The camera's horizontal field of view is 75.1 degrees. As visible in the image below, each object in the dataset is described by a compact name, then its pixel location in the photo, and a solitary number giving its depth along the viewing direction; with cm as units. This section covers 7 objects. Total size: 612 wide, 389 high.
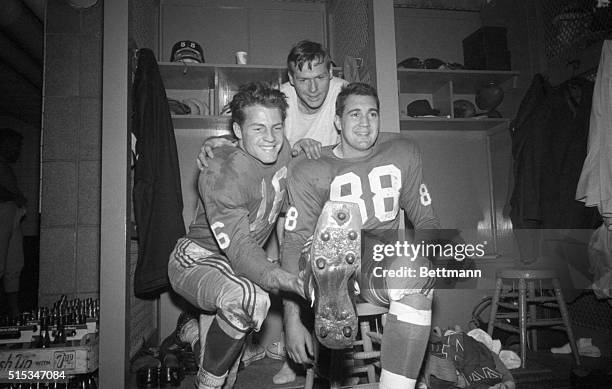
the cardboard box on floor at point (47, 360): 172
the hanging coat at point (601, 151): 214
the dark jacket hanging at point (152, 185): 211
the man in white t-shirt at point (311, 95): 188
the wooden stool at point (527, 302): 218
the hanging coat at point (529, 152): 256
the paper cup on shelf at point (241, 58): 288
